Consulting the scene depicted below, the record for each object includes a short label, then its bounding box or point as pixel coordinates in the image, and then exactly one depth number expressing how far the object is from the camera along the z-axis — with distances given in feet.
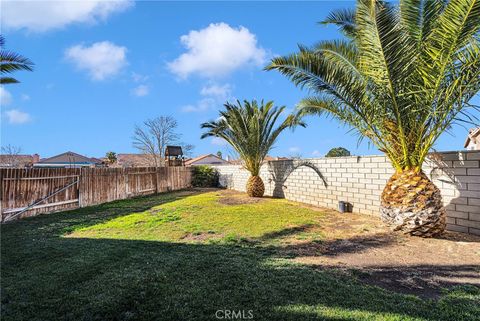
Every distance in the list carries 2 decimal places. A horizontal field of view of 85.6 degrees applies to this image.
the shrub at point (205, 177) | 64.03
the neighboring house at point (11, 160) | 92.79
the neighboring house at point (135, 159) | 113.80
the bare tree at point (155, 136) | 104.12
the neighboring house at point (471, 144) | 34.87
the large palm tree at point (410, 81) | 14.43
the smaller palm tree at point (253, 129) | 38.45
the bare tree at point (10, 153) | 93.15
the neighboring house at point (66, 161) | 98.90
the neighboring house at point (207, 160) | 145.86
